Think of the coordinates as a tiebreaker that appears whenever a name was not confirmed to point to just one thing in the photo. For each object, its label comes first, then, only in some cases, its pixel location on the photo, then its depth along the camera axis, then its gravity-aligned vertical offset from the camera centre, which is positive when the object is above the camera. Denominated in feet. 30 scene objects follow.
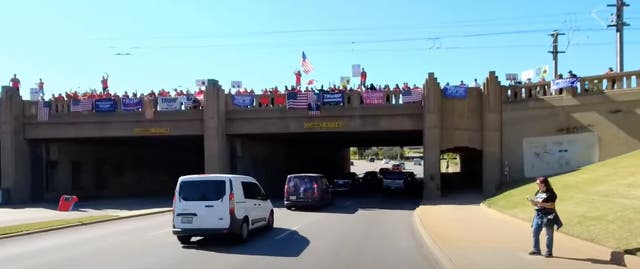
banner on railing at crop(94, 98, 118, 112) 117.60 +5.03
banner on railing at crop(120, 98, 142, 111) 117.29 +5.32
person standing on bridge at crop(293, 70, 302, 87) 123.03 +10.88
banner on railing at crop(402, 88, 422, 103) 108.06 +5.87
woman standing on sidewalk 36.01 -5.46
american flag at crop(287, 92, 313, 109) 111.34 +5.48
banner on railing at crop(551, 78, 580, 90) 96.58 +7.03
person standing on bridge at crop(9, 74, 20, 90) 120.26 +10.02
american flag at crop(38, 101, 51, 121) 118.93 +4.21
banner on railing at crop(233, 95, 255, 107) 114.62 +5.40
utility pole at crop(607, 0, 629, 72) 106.73 +18.61
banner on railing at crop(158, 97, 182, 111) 115.75 +5.17
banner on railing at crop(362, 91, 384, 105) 109.70 +5.48
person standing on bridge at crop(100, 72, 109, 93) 127.54 +10.18
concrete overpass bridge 95.86 -0.48
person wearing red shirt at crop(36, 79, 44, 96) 123.95 +9.19
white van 47.01 -6.31
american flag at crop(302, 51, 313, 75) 121.90 +12.81
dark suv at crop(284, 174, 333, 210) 86.43 -9.31
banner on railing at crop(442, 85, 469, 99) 106.42 +6.43
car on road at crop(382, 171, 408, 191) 130.52 -11.84
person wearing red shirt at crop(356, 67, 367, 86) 119.03 +10.18
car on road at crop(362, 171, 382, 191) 160.00 -14.77
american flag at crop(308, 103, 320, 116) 111.04 +3.58
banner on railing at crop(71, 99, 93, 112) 118.01 +5.11
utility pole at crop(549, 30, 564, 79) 142.31 +17.95
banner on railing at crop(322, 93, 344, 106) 110.93 +5.58
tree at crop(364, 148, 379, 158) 632.38 -27.32
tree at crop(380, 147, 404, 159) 585.26 -26.39
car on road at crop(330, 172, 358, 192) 137.69 -13.27
